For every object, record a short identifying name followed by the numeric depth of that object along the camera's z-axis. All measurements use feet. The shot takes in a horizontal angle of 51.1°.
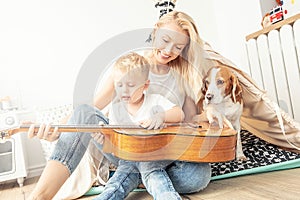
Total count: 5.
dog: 4.36
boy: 3.49
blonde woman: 3.27
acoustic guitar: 3.37
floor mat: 4.32
